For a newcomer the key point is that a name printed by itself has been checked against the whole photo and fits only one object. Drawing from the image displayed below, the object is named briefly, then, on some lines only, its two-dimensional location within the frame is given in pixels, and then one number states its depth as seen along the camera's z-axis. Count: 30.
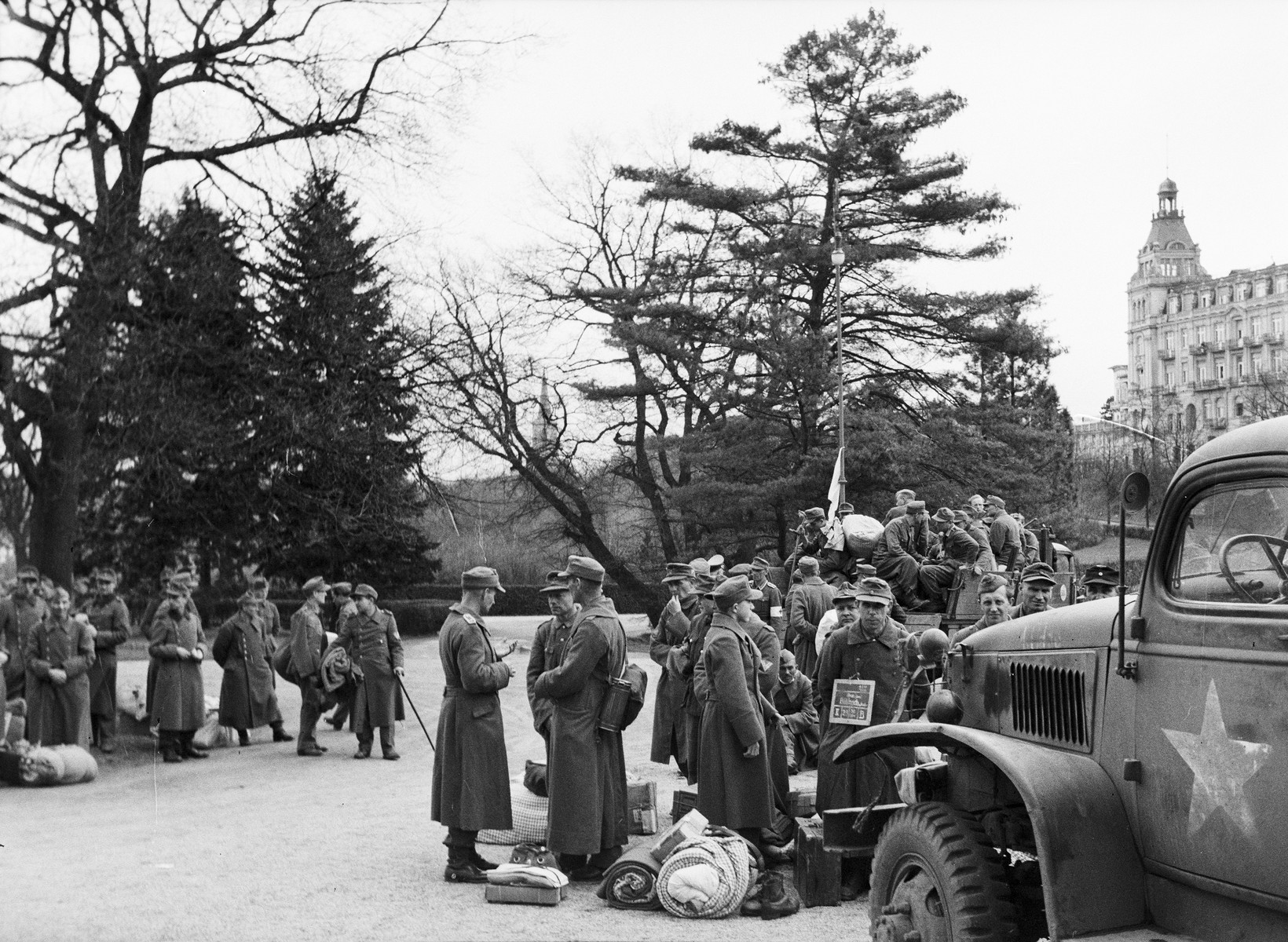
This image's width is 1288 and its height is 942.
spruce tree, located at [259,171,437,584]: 21.41
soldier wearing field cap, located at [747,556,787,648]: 15.06
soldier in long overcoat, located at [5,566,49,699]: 14.13
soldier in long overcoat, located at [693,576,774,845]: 8.30
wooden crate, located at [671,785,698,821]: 9.94
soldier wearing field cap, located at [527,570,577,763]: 8.73
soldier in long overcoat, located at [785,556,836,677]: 13.85
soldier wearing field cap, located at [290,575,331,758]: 15.11
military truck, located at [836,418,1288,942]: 4.09
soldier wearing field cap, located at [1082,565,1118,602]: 11.69
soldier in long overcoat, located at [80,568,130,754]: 15.26
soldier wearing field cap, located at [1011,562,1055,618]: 10.79
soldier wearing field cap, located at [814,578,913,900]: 9.07
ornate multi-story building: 89.88
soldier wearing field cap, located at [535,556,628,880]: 8.35
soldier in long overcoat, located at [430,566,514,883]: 8.54
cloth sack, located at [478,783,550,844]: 8.99
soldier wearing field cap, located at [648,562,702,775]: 11.77
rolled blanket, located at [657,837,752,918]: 7.56
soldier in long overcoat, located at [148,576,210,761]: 14.65
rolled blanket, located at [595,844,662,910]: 7.77
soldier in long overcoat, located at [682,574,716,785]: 10.12
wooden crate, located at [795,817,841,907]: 7.34
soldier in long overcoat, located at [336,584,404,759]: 14.88
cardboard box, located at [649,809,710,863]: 7.98
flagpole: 27.50
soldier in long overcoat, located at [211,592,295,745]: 15.66
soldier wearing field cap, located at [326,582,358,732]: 15.67
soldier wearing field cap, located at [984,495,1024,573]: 17.39
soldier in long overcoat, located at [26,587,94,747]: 14.03
